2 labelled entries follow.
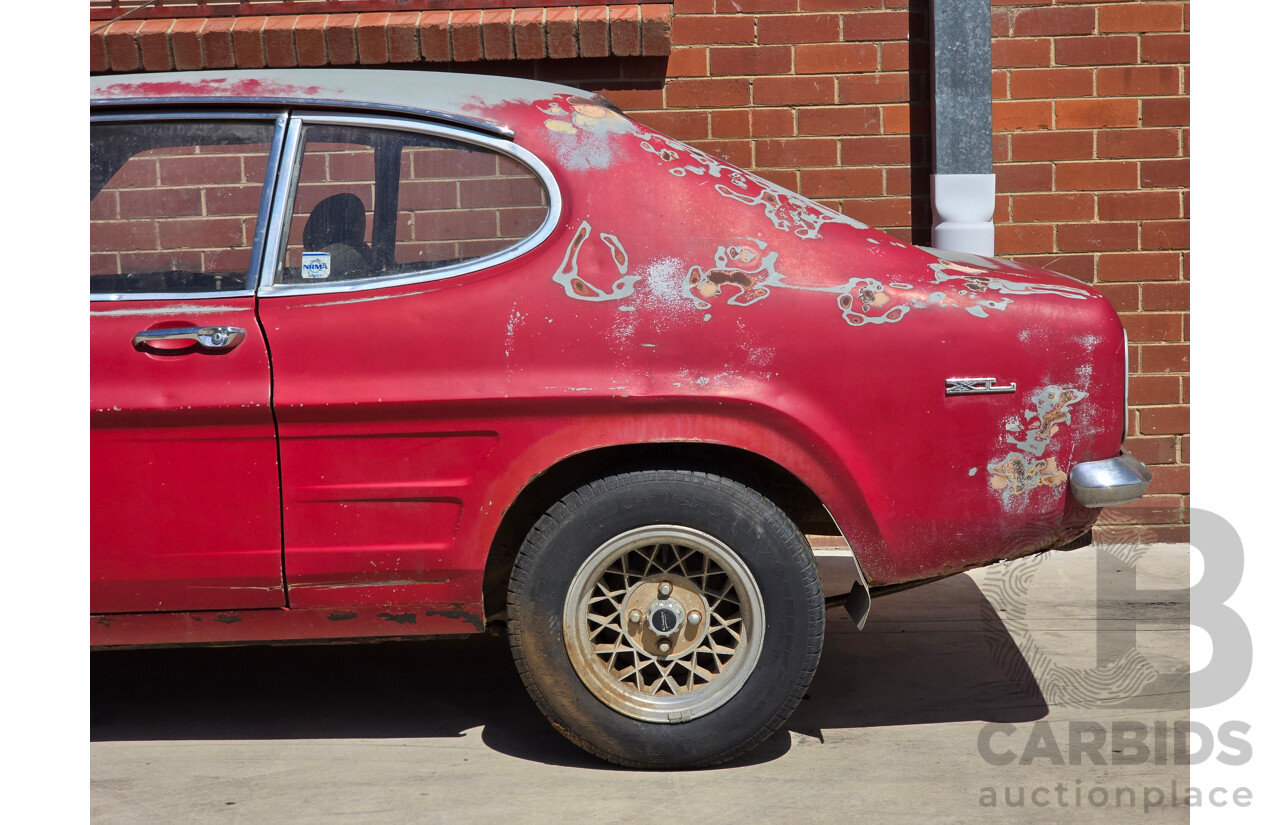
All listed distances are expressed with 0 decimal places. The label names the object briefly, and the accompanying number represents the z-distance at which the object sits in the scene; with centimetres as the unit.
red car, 305
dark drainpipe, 519
